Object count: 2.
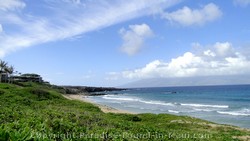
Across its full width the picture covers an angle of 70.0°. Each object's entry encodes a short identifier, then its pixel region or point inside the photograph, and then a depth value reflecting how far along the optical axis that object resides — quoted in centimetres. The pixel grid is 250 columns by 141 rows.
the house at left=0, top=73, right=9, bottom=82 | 3911
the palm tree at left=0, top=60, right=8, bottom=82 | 4528
